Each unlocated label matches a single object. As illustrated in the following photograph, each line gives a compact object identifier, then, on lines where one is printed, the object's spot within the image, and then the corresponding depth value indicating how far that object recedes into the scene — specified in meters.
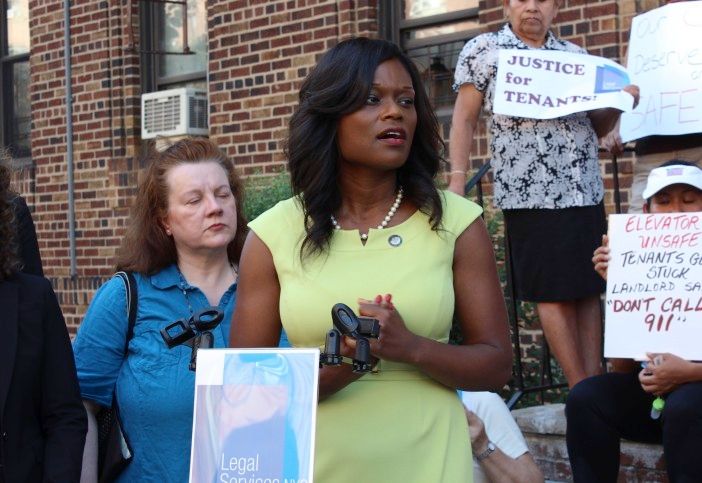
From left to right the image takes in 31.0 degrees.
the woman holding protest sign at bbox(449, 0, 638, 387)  5.39
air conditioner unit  9.80
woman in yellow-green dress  2.66
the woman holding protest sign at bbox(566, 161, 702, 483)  4.58
